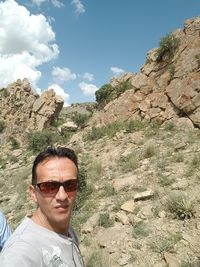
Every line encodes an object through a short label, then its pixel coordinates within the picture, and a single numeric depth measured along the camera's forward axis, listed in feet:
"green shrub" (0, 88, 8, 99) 54.82
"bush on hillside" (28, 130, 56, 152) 40.73
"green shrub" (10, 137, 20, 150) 45.98
